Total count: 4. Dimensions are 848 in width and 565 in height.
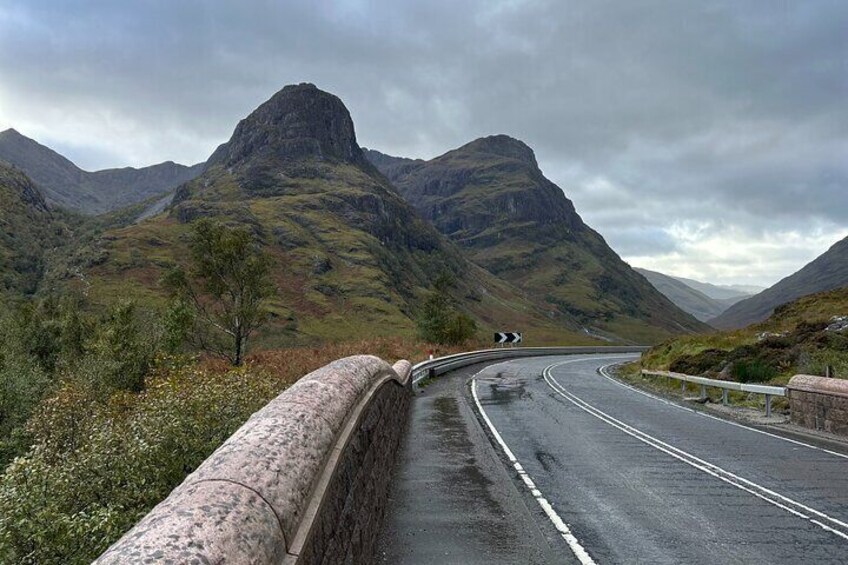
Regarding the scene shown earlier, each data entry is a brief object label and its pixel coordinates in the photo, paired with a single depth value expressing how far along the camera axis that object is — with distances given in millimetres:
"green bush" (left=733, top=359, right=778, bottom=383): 22578
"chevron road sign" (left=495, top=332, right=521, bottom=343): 52219
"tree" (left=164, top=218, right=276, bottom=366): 36625
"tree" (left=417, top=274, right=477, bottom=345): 55528
